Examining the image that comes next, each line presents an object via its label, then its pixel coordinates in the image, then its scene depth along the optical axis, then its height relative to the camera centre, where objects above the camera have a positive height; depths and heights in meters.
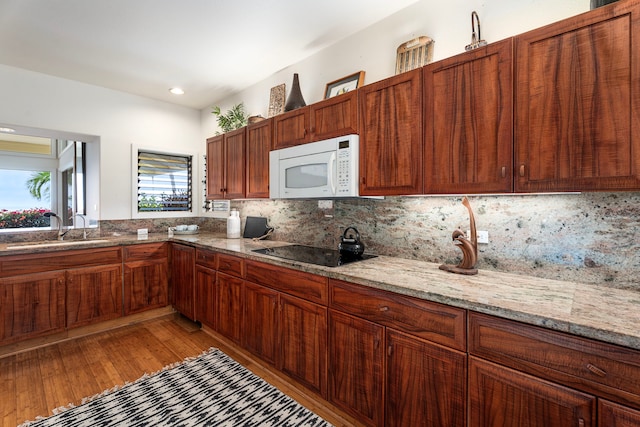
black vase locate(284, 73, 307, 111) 2.61 +1.03
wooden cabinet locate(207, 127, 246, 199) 3.07 +0.54
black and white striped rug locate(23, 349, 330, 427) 1.80 -1.28
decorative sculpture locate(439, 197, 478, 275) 1.62 -0.21
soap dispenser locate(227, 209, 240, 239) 3.33 -0.17
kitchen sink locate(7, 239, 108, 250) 2.74 -0.30
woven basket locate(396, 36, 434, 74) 1.99 +1.10
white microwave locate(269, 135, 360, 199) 1.99 +0.32
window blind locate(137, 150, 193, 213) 3.89 +0.43
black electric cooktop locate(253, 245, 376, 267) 1.98 -0.33
